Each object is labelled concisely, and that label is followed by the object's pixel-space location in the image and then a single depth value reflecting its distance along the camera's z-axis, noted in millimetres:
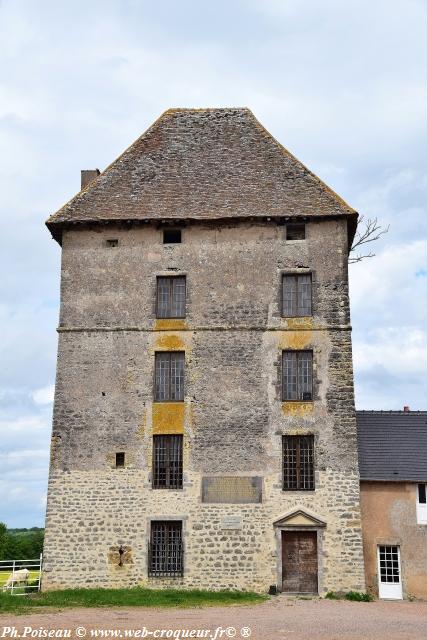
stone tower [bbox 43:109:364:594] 20984
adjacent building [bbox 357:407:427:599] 21094
